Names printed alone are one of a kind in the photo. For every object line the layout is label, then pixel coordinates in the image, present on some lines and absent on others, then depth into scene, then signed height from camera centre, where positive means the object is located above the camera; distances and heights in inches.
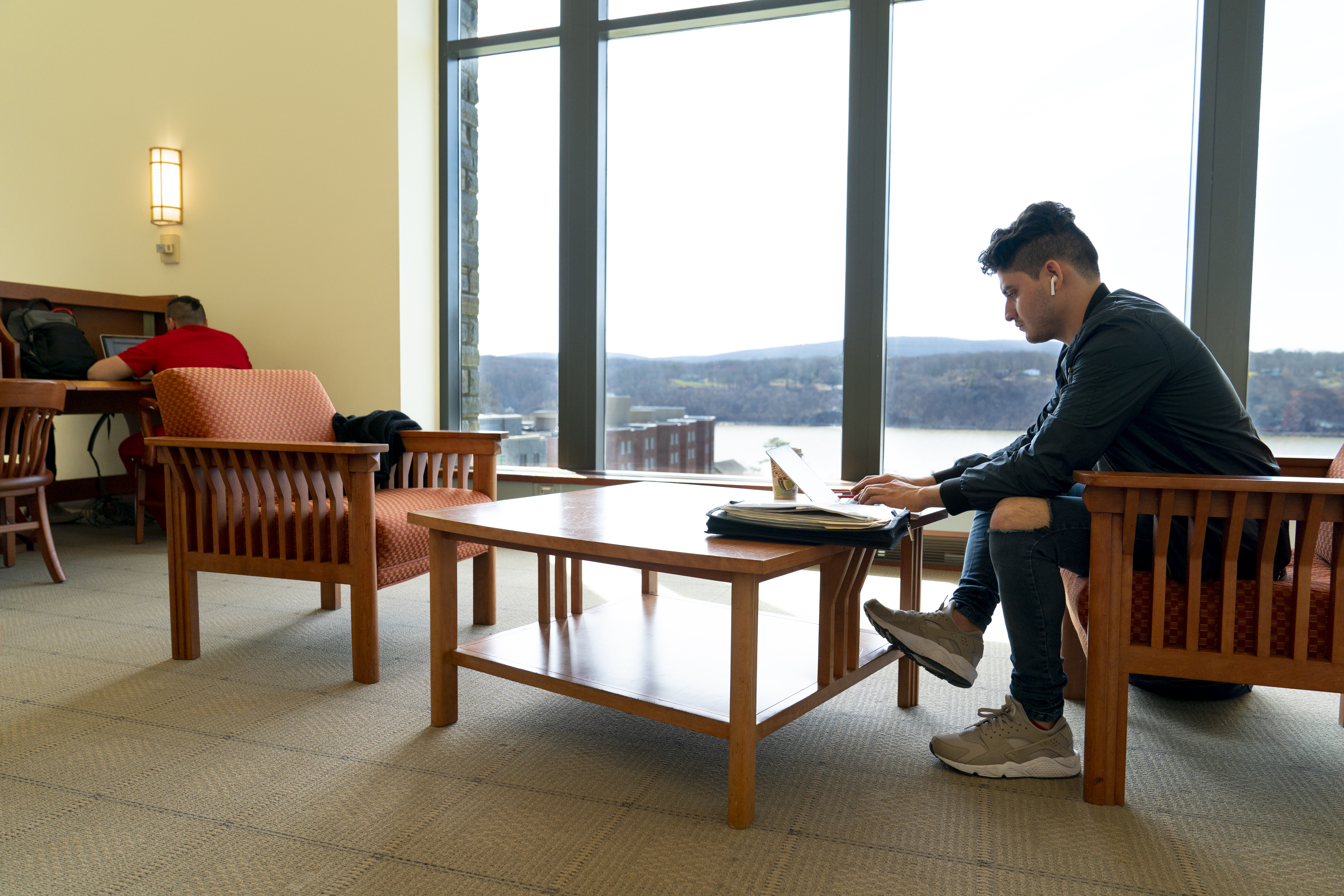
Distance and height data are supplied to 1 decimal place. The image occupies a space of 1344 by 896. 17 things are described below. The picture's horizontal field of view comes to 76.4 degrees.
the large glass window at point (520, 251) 179.8 +28.5
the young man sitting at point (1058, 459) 64.3 -5.2
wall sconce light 190.7 +43.6
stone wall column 184.7 +28.9
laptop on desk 177.2 +7.4
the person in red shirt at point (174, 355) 162.4 +4.7
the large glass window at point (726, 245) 159.8 +27.6
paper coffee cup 80.7 -9.5
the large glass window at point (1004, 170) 140.6 +37.7
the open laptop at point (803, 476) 69.6 -7.7
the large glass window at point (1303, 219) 132.0 +27.0
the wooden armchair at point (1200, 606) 57.4 -15.0
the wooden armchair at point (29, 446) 122.0 -10.1
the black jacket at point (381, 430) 121.2 -6.9
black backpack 160.7 +6.6
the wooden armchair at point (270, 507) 88.3 -14.1
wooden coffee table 59.4 -23.8
